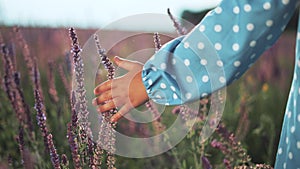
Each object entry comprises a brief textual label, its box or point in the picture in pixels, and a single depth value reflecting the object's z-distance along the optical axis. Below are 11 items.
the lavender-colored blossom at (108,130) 1.22
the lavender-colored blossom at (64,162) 1.24
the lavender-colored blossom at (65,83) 1.95
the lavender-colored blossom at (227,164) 1.54
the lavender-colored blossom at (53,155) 1.23
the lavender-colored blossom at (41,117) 1.27
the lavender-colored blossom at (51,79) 1.92
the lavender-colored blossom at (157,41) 1.37
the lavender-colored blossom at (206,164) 1.41
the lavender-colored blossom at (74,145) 1.24
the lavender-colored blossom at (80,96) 1.21
